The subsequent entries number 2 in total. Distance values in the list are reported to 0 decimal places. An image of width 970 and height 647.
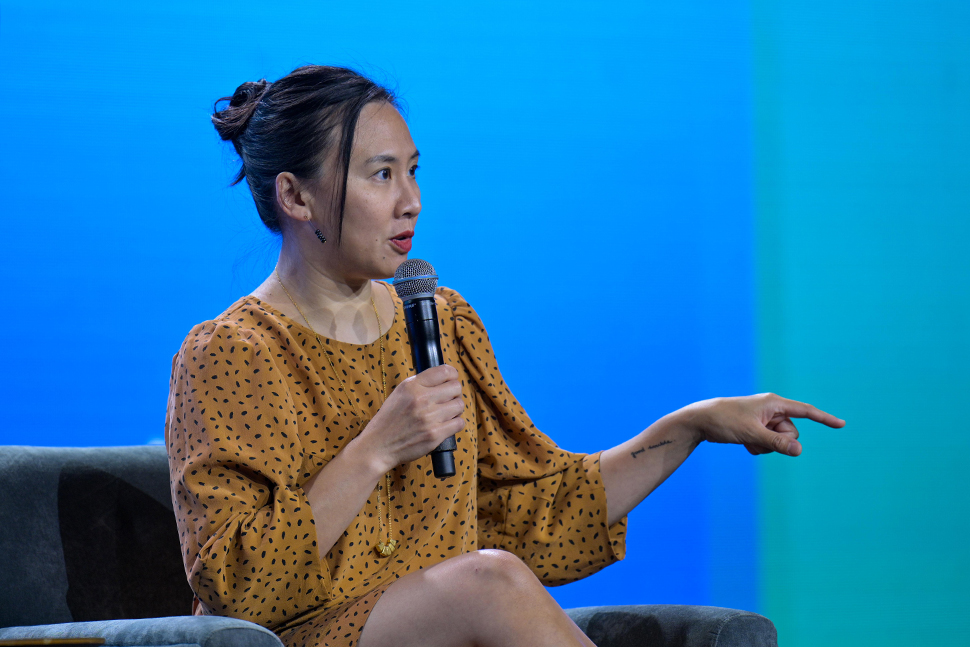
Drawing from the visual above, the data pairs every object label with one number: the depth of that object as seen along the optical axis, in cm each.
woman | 564
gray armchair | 586
